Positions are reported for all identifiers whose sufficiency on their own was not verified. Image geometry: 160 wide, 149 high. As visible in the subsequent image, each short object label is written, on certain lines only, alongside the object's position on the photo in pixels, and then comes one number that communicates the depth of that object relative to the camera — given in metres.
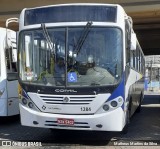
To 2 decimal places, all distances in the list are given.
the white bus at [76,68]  8.05
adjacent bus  11.36
